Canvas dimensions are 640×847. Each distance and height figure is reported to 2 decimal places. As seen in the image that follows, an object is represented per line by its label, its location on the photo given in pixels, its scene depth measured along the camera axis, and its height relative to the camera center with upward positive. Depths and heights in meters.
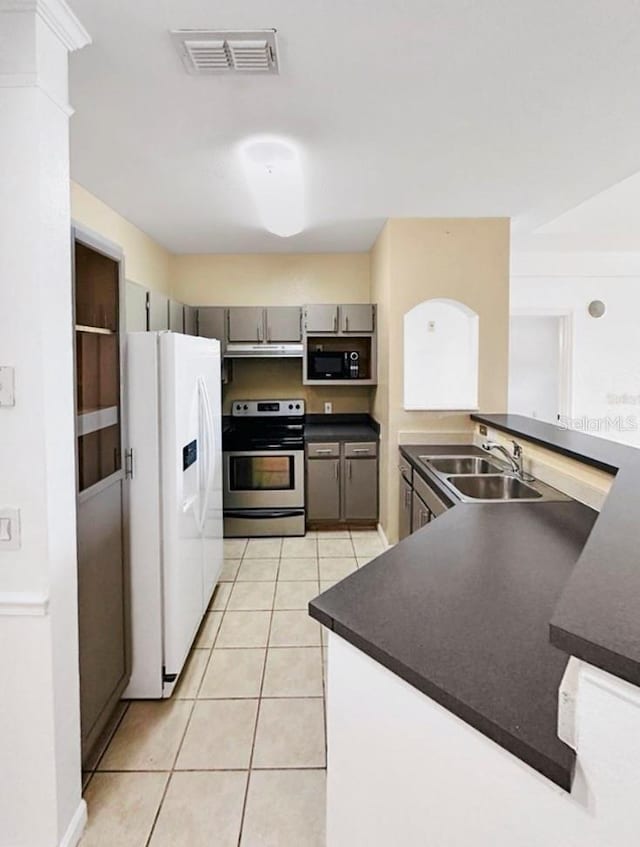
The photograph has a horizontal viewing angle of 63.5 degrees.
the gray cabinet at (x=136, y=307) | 2.88 +0.51
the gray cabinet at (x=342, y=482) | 4.52 -0.78
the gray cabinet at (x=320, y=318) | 4.69 +0.68
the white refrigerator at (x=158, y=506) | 2.23 -0.50
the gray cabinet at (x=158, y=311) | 3.51 +0.59
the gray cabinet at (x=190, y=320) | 4.57 +0.66
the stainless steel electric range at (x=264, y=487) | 4.46 -0.82
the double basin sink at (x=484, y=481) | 2.54 -0.48
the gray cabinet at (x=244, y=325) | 4.77 +0.63
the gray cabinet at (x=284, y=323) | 4.77 +0.65
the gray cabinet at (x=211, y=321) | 4.77 +0.66
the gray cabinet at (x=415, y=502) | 2.69 -0.65
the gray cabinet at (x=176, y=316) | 4.07 +0.63
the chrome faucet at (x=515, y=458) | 2.89 -0.37
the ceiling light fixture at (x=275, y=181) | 2.66 +1.29
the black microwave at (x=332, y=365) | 4.78 +0.26
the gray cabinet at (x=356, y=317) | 4.66 +0.68
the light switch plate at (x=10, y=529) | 1.48 -0.39
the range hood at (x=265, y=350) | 4.77 +0.40
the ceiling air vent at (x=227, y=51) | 1.72 +1.19
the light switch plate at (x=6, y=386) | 1.45 +0.02
